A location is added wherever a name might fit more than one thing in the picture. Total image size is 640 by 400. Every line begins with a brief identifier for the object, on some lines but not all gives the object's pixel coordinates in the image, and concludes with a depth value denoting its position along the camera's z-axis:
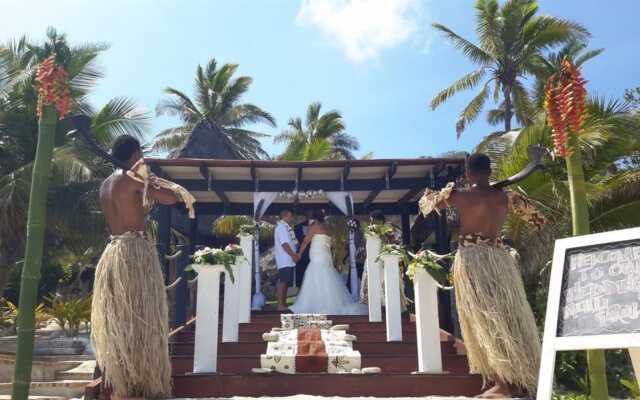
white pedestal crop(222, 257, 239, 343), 5.67
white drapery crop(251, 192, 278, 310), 8.20
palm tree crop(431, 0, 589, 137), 17.48
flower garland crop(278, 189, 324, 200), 8.32
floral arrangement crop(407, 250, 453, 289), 4.34
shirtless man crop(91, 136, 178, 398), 3.64
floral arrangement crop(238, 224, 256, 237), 7.18
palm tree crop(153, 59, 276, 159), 25.86
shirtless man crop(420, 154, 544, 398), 3.73
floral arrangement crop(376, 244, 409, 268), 5.62
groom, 8.17
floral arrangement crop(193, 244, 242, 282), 4.52
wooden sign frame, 2.30
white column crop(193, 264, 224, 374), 4.36
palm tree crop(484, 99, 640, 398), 8.60
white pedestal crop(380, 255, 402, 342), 5.74
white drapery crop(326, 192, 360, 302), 8.32
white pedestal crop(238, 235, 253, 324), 6.63
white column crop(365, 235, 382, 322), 6.73
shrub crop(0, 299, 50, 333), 13.77
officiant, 9.53
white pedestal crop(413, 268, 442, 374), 4.34
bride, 7.72
